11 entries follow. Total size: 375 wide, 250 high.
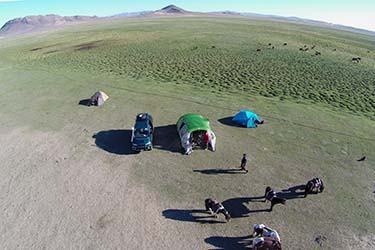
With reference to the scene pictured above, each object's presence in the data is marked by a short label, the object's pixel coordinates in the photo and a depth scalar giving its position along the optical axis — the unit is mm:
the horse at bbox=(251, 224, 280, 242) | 14875
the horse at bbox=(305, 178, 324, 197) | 19344
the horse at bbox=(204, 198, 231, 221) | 17041
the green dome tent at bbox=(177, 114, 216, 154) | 24500
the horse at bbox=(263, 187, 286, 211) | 17688
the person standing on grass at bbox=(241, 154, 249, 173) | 21734
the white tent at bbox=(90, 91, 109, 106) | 35219
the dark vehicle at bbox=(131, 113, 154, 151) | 24438
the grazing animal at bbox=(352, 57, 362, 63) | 58356
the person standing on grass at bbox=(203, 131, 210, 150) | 24886
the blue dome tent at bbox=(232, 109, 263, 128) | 29234
